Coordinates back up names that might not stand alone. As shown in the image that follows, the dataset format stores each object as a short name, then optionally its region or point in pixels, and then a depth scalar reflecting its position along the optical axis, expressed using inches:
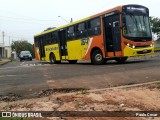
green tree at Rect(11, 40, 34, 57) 2233.1
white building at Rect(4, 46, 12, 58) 2021.0
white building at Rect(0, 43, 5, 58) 1774.6
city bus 360.4
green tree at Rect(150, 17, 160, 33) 1517.1
